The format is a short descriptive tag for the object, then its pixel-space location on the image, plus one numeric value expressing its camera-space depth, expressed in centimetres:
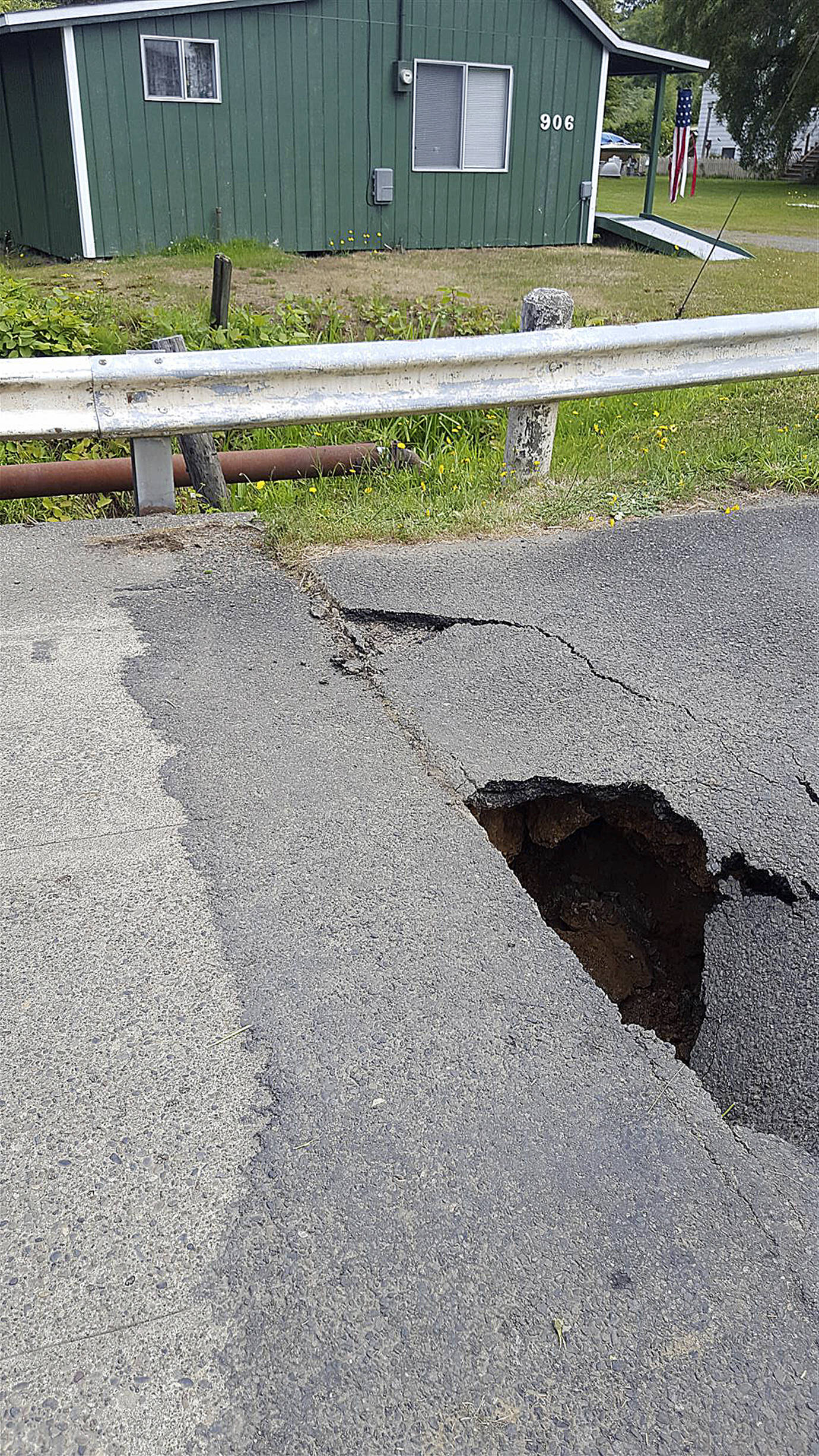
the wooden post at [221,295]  856
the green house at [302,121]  1650
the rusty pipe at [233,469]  566
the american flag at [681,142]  1611
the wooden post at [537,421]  575
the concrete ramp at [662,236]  2006
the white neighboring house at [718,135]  4491
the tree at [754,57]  3894
